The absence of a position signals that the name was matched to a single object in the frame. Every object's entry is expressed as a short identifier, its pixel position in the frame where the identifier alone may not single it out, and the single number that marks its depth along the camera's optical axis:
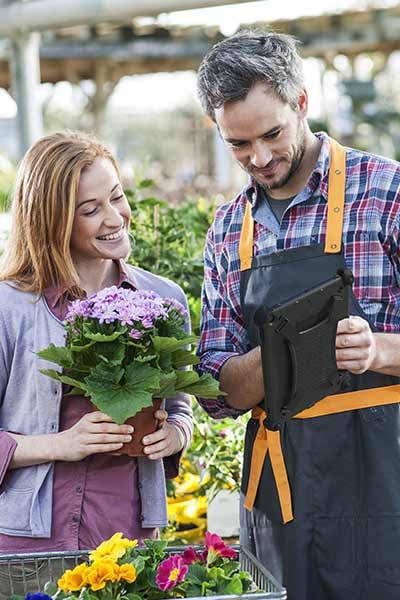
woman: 2.24
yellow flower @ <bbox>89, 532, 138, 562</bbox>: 1.97
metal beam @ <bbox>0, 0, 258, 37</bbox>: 3.17
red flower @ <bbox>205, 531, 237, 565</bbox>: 2.02
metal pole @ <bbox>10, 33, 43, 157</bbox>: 3.75
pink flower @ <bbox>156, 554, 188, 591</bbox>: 1.95
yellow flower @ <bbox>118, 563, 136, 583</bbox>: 1.94
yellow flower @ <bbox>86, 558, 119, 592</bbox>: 1.94
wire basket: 1.92
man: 2.23
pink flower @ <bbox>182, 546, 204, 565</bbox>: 2.03
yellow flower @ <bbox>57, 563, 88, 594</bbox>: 1.94
